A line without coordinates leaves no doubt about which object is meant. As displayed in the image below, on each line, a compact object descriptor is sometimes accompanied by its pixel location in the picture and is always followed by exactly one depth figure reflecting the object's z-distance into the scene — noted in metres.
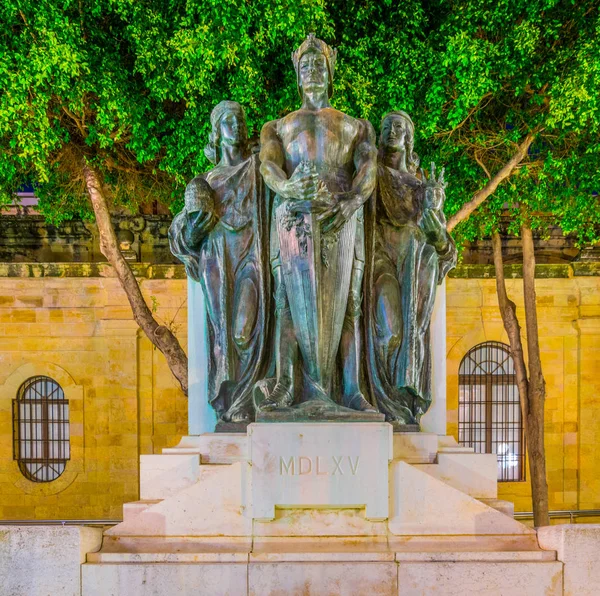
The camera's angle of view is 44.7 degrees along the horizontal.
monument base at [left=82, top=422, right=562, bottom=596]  3.76
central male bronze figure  4.30
